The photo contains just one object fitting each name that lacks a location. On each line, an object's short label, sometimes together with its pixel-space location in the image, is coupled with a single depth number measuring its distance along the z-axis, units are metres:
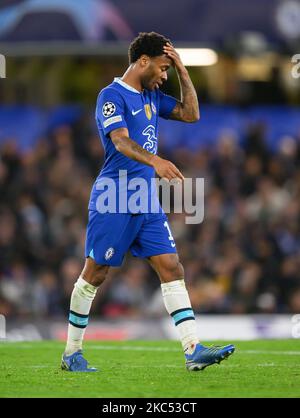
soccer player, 17.14
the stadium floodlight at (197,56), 36.00
